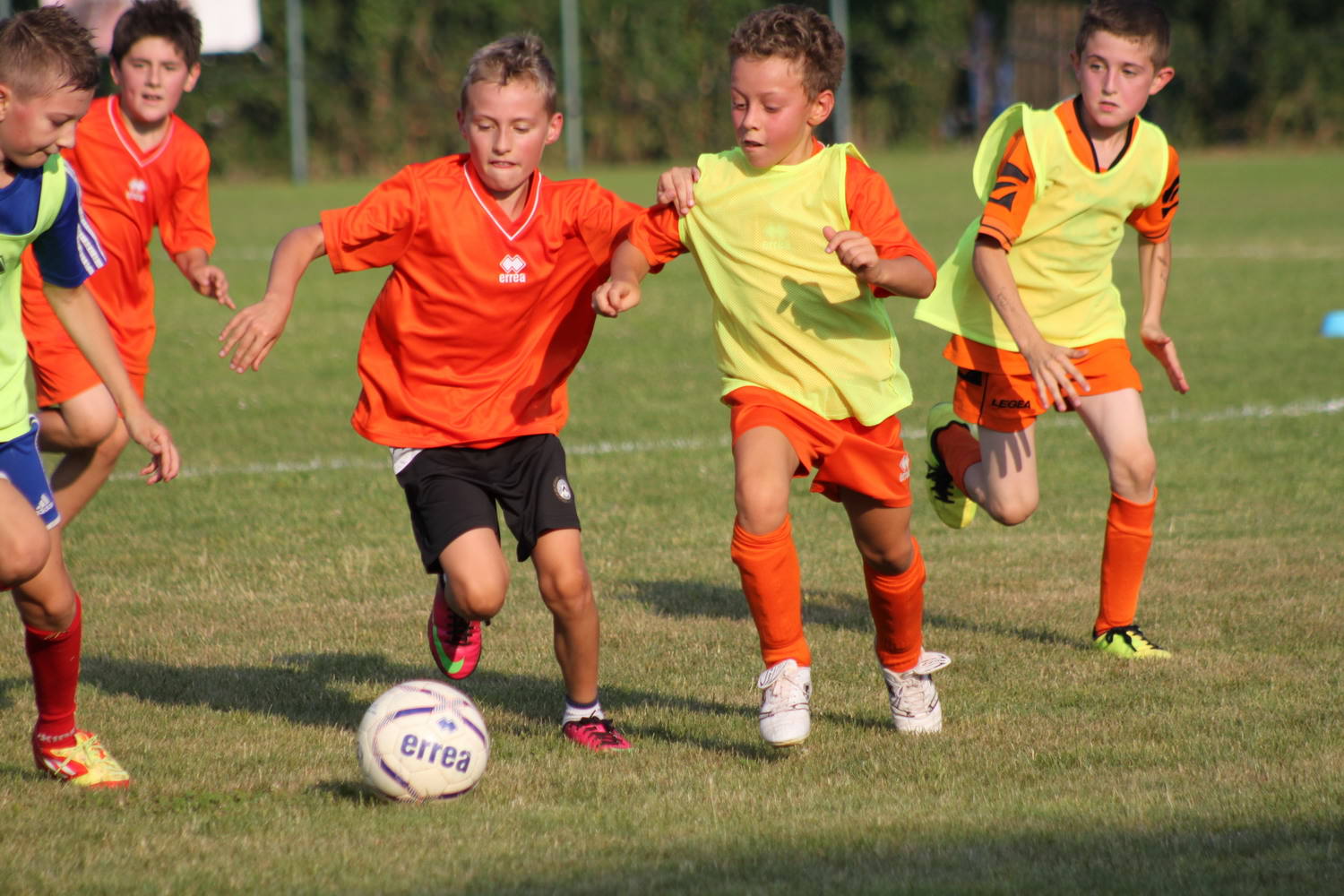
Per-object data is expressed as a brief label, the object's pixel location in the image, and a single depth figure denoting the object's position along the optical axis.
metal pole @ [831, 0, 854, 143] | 65.56
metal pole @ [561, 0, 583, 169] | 64.37
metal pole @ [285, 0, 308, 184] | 64.69
